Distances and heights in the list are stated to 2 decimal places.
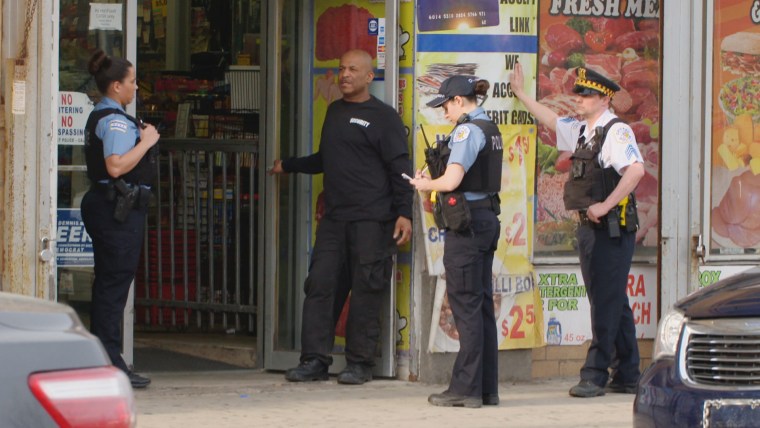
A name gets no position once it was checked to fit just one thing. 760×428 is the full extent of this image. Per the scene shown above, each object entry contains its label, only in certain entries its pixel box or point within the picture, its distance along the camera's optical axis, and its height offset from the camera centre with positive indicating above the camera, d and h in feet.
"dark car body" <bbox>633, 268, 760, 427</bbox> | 36.42 -2.80
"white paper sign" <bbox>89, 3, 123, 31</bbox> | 56.39 +2.94
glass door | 61.11 +0.66
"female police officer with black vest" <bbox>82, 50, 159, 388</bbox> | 53.72 -0.64
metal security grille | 69.87 -2.01
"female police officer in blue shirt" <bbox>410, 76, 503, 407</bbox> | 52.80 -1.36
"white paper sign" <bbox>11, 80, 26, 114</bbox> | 51.13 +1.15
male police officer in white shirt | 55.77 -0.86
